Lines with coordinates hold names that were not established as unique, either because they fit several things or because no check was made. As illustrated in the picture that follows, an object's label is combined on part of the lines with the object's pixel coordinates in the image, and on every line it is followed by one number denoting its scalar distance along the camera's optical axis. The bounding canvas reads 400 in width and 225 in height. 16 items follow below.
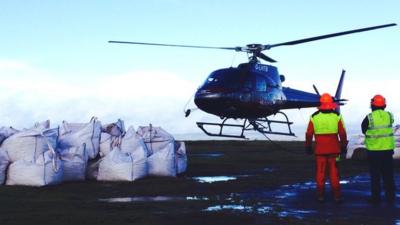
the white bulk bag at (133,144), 10.79
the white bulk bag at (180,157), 12.04
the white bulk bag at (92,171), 10.91
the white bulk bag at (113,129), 12.29
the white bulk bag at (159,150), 11.24
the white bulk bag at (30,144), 10.22
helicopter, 16.77
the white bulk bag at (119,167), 10.50
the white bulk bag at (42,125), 11.45
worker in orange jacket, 7.88
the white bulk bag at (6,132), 10.95
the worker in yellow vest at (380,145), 8.01
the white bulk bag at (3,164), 9.88
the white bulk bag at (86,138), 11.02
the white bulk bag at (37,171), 9.59
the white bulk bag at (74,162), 10.27
